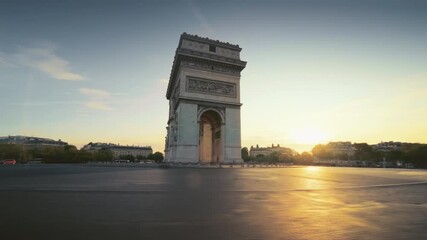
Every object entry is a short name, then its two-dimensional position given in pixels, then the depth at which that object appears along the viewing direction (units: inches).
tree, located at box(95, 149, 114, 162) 4248.8
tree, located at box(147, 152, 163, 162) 5112.2
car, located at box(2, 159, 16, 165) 2746.6
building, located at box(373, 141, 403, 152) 6210.6
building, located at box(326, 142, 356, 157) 6571.4
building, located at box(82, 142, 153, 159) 6929.1
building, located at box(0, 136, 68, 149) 6008.9
